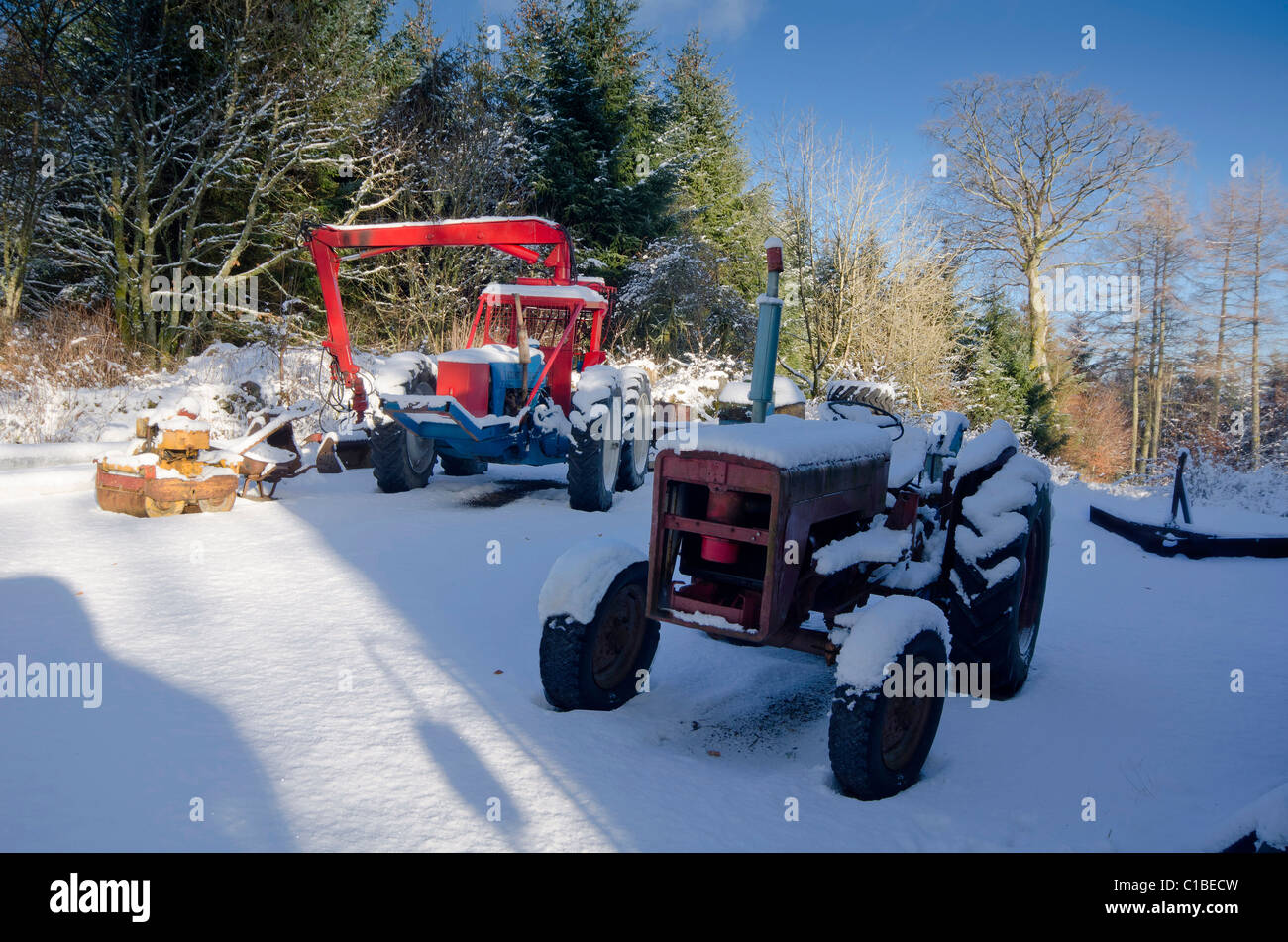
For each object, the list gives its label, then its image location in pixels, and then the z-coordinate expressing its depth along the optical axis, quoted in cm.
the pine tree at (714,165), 2356
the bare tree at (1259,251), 2000
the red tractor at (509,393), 733
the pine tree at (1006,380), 2044
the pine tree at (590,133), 1984
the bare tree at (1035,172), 2084
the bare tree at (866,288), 1786
